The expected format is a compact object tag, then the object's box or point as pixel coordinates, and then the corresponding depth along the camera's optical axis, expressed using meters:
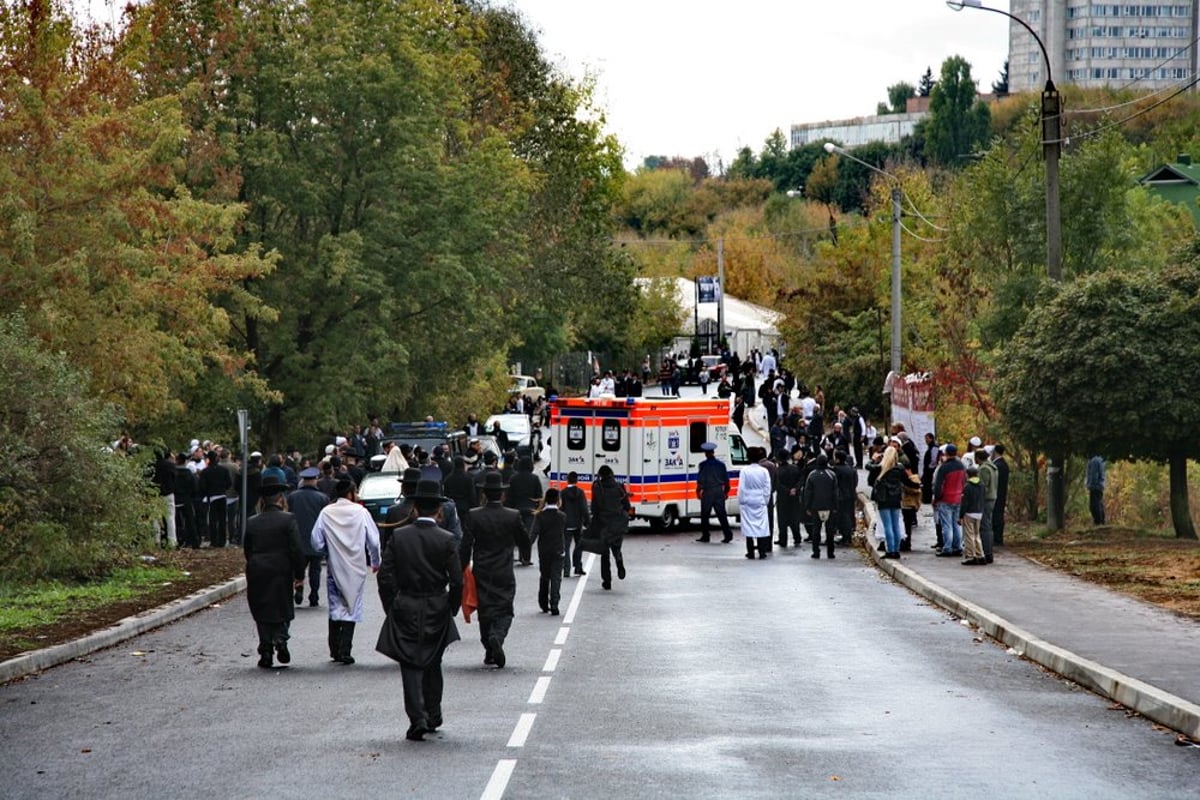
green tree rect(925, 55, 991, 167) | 152.50
